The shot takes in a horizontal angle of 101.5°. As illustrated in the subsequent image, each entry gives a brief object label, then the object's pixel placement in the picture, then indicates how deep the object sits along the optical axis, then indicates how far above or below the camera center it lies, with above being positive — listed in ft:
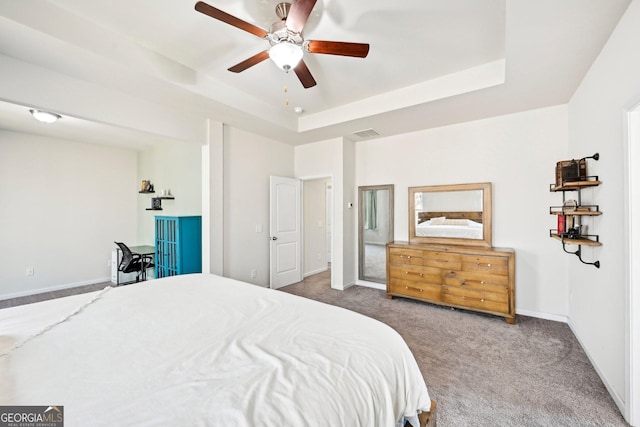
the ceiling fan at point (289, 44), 5.70 +4.04
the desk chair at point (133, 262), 13.97 -2.76
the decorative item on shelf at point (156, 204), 16.09 +0.52
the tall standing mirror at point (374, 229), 14.43 -1.00
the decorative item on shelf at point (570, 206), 7.95 +0.14
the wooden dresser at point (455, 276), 10.14 -2.78
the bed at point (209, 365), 2.65 -1.97
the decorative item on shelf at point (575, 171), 7.89 +1.20
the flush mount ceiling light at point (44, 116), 10.32 +3.87
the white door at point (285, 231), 14.61 -1.13
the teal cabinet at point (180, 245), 12.91 -1.68
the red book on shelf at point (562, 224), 8.54 -0.45
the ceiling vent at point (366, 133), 13.24 +4.12
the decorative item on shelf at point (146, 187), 16.48 +1.63
